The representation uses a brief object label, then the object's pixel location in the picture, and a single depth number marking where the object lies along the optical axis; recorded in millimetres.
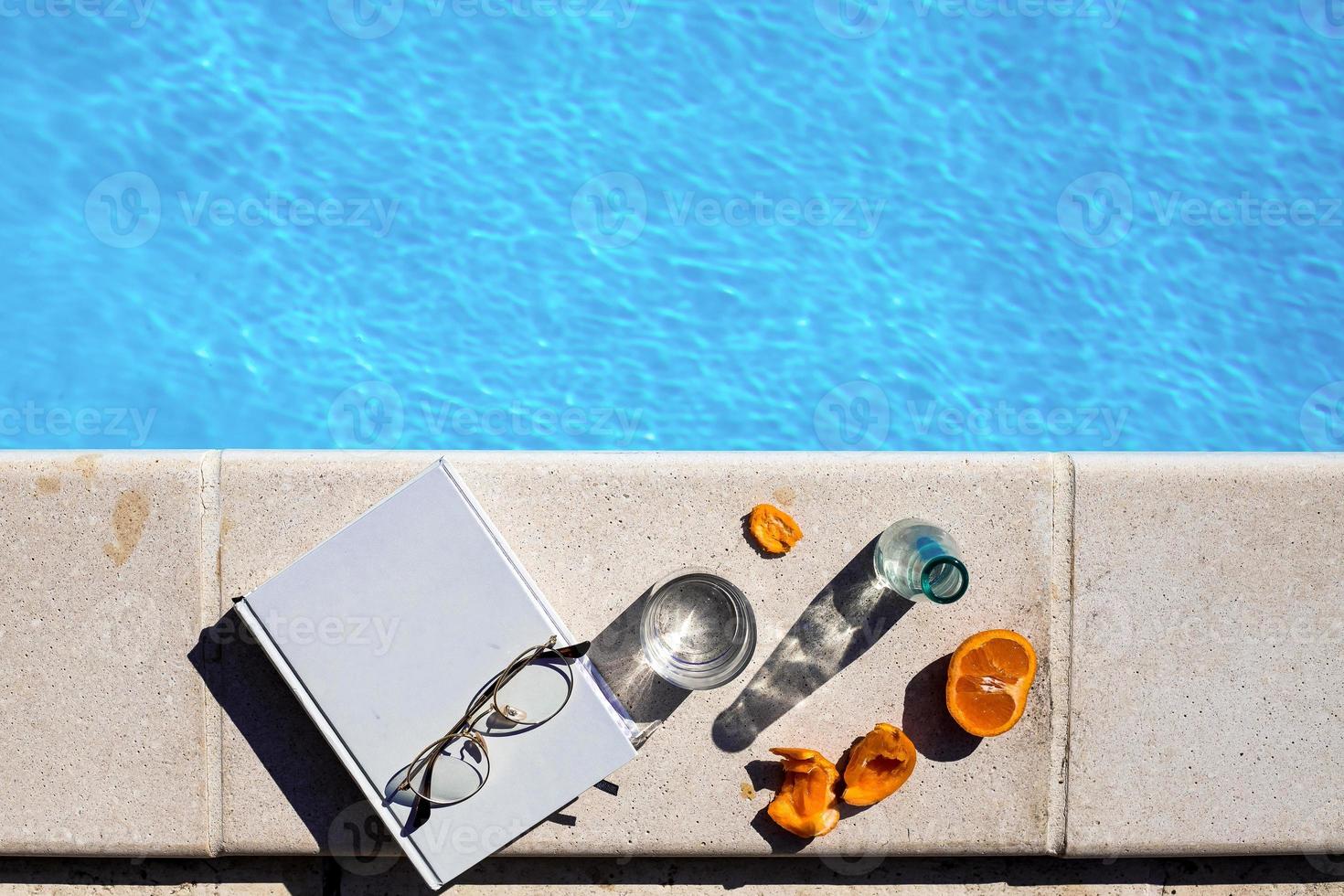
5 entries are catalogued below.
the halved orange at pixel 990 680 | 2516
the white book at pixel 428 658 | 2330
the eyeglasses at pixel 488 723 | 2311
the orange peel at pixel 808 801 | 2523
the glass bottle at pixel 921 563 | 2352
